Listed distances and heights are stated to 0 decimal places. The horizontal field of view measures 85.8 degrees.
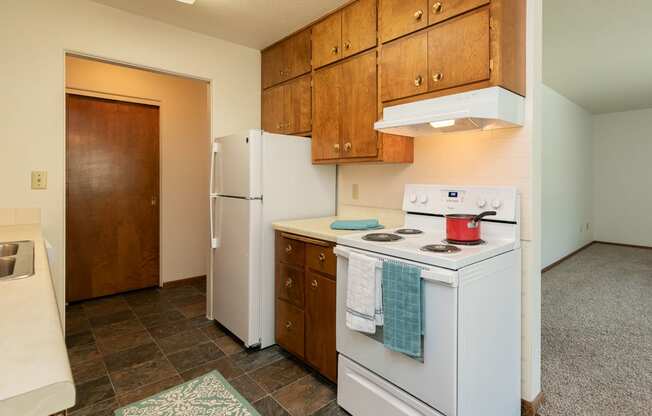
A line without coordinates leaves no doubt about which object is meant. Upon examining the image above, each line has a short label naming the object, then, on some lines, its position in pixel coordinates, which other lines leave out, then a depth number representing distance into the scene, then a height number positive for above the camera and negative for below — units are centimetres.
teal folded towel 234 -13
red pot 175 -11
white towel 164 -42
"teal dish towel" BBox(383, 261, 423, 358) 147 -44
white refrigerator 257 -2
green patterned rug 188 -110
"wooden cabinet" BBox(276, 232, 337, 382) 211 -63
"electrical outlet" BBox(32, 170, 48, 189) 233 +18
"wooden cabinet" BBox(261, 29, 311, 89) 291 +129
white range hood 163 +45
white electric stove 141 -53
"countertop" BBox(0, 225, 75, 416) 50 -26
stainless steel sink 116 -21
